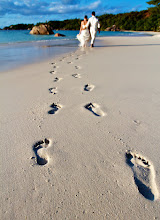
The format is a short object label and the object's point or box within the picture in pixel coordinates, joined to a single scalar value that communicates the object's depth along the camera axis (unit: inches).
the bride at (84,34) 328.8
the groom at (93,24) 301.3
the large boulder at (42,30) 1282.2
